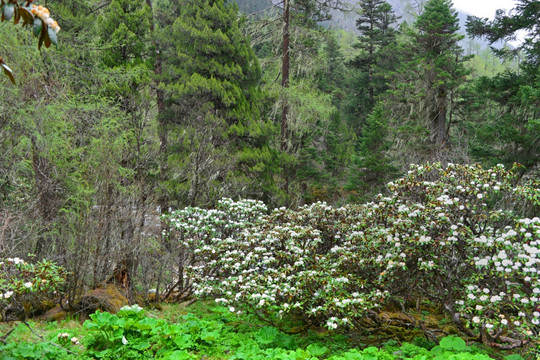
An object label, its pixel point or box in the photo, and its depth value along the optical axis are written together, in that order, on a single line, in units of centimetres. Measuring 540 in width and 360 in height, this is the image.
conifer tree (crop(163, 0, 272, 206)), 1263
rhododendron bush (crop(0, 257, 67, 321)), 385
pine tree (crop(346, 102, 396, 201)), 1576
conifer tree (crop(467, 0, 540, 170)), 930
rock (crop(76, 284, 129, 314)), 545
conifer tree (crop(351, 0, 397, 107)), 2414
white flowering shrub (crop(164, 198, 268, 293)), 713
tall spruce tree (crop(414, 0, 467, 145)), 1427
